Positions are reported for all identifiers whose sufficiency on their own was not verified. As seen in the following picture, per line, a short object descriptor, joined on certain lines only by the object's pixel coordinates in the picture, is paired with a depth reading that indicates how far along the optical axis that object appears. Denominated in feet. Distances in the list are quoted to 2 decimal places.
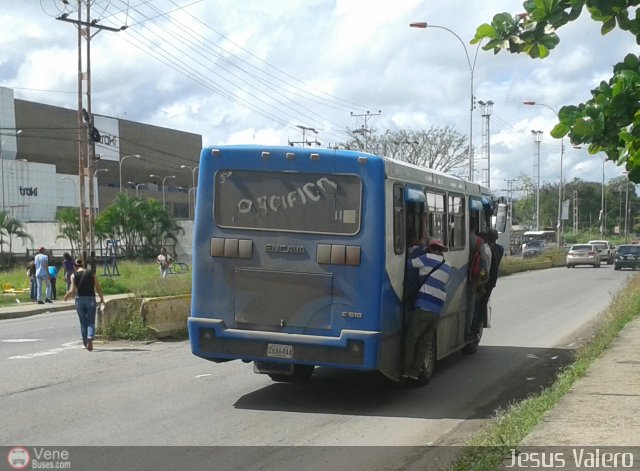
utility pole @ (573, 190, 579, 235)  391.65
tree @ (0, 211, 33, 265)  174.70
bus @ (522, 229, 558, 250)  265.95
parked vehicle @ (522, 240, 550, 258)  210.79
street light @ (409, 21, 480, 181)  131.50
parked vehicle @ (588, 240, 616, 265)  195.58
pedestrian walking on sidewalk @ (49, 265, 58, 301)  98.88
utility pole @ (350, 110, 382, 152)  211.61
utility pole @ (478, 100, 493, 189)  200.61
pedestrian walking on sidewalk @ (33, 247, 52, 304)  92.89
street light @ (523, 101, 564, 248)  239.30
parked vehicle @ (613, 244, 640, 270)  153.89
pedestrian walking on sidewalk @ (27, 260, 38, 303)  97.69
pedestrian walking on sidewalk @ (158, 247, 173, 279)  124.36
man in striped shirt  34.06
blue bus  31.40
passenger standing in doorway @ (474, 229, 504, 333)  46.52
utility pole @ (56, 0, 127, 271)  112.98
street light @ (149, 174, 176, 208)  321.46
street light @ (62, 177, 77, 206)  287.89
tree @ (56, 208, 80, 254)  200.34
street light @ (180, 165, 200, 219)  332.23
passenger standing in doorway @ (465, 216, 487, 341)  44.50
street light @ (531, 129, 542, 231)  276.27
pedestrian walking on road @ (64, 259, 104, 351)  48.44
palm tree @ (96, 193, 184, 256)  204.64
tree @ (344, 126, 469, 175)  212.84
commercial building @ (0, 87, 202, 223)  266.16
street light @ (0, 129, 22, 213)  257.01
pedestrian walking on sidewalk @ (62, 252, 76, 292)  99.09
